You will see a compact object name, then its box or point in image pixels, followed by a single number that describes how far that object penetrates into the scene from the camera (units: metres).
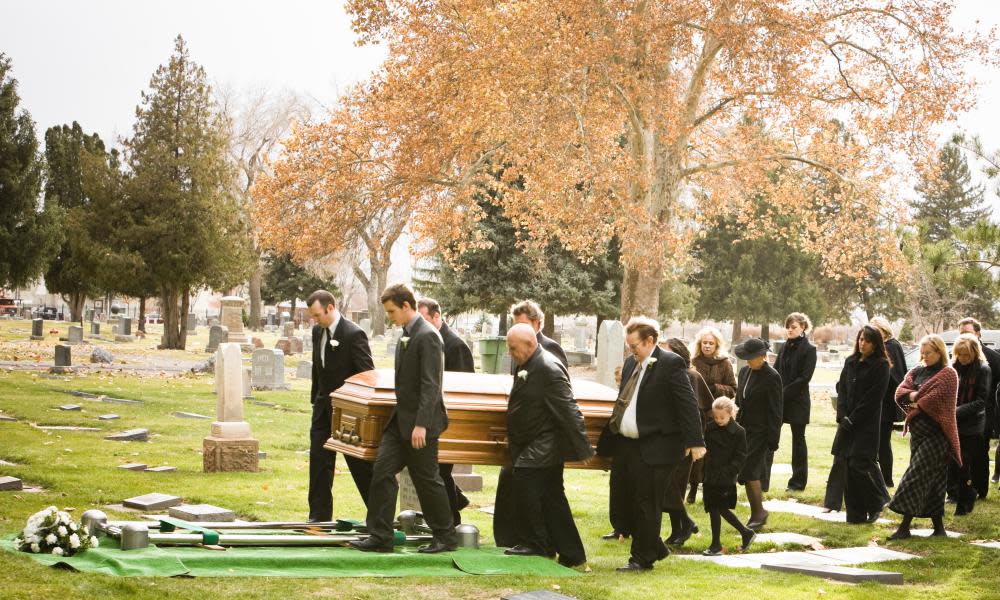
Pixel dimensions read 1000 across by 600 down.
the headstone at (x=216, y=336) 35.82
